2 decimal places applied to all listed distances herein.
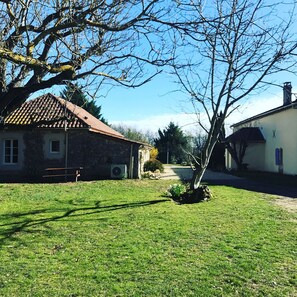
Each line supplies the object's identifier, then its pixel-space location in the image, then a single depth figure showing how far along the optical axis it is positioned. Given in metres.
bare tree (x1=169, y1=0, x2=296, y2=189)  12.17
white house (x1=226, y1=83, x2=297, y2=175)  25.22
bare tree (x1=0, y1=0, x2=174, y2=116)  6.44
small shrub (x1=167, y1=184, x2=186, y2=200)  13.38
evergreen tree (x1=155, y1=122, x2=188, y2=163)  52.88
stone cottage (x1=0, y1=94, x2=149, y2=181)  22.12
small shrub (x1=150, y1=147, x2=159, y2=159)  39.88
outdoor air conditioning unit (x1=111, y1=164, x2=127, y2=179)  21.81
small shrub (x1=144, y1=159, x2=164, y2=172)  30.25
